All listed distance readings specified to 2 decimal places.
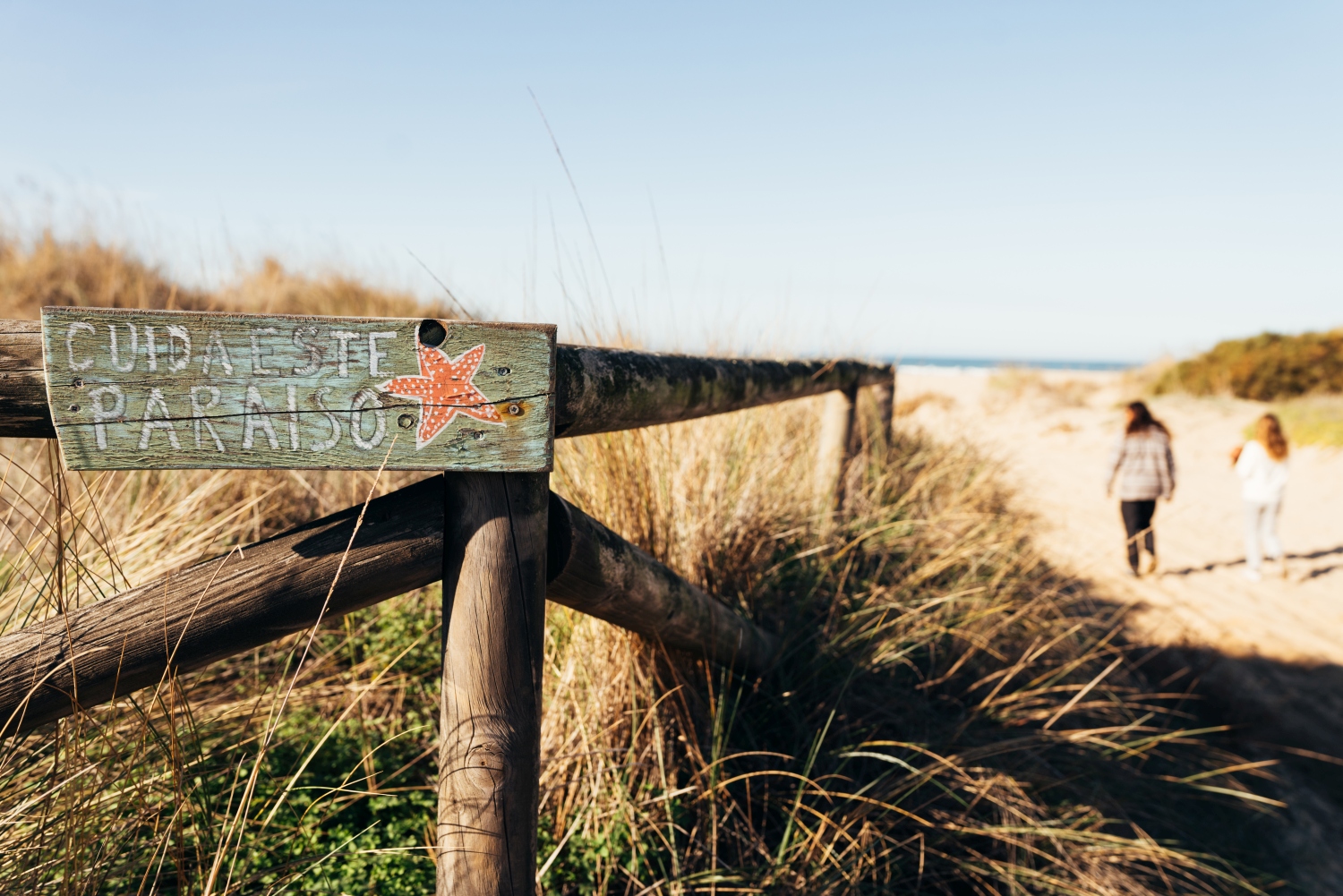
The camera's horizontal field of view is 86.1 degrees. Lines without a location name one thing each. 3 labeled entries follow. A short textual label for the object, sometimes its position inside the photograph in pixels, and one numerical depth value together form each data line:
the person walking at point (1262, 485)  6.63
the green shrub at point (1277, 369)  15.94
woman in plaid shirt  6.34
